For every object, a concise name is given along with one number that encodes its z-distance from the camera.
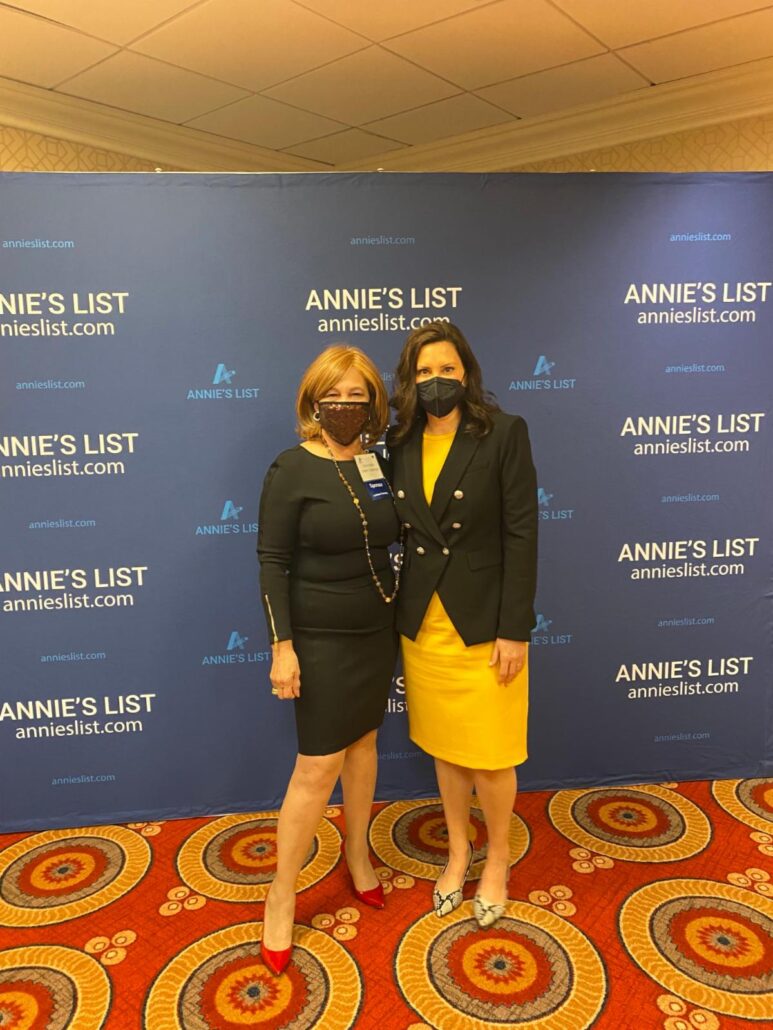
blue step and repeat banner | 2.34
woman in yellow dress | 1.90
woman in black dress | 1.83
